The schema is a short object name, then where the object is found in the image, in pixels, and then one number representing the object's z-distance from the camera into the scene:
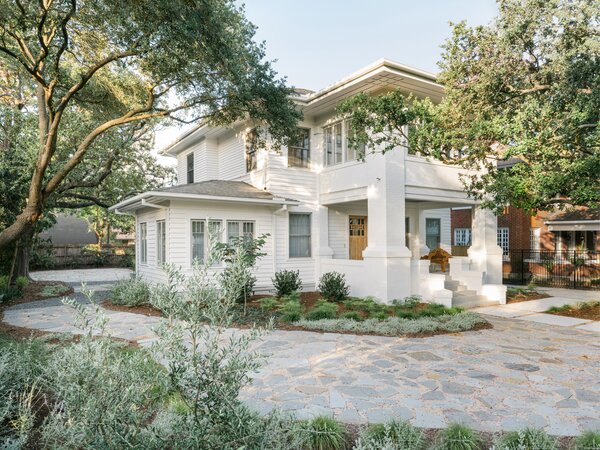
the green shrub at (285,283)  12.17
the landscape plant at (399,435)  3.29
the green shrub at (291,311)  9.02
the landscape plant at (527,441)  3.24
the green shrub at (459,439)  3.41
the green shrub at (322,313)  9.11
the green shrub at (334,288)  11.42
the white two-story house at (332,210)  11.49
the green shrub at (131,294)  11.41
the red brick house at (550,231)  19.73
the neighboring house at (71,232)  34.69
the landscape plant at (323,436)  3.48
